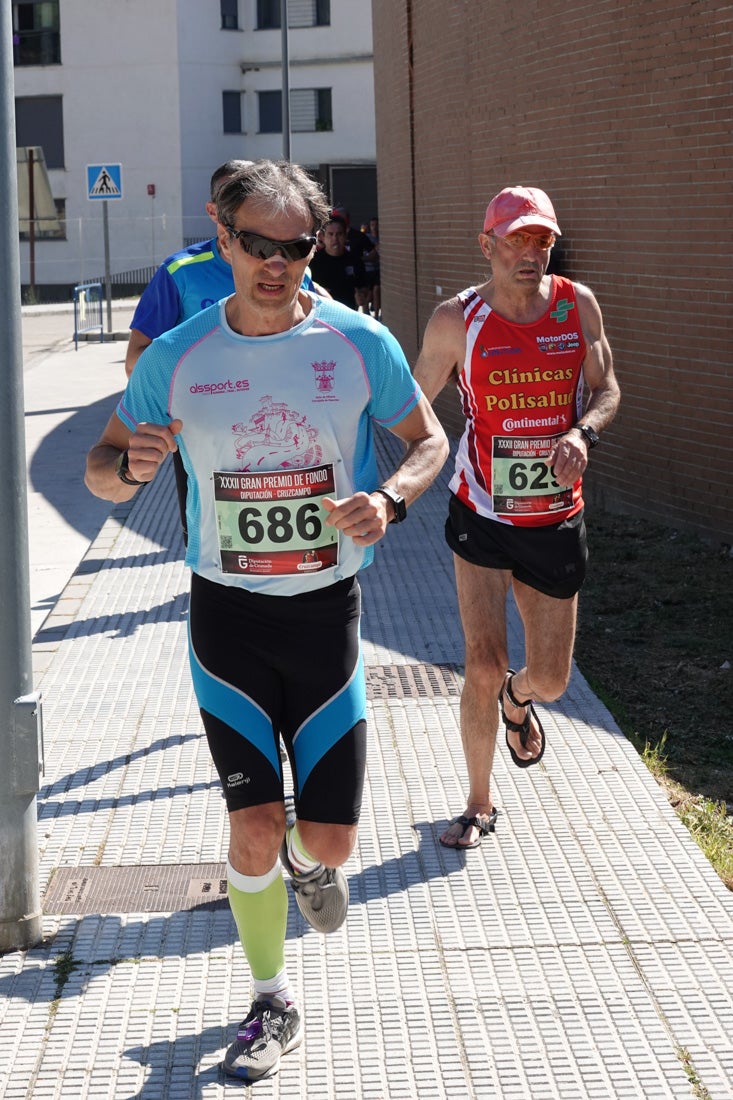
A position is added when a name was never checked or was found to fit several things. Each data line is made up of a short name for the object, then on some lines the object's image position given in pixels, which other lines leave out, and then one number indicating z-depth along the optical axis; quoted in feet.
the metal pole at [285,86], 81.56
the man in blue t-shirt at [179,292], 20.07
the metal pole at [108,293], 97.50
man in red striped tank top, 16.66
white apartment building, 161.58
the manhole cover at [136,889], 15.84
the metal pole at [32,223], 123.03
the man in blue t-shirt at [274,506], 12.39
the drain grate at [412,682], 23.11
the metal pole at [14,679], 14.76
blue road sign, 93.66
